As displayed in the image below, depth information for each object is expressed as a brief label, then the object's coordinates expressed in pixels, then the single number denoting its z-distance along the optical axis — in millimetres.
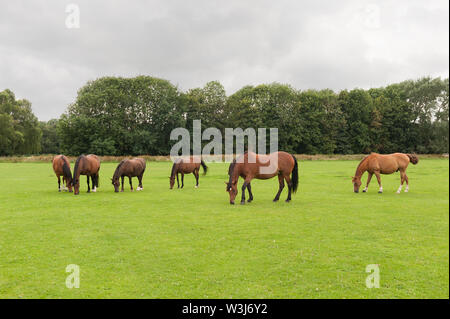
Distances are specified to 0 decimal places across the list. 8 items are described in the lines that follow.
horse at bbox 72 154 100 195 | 16516
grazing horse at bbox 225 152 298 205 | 13383
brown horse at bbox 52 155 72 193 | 16636
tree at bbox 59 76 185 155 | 62344
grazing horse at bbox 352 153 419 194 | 16672
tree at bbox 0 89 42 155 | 67469
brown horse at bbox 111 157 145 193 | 17861
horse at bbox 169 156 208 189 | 19844
